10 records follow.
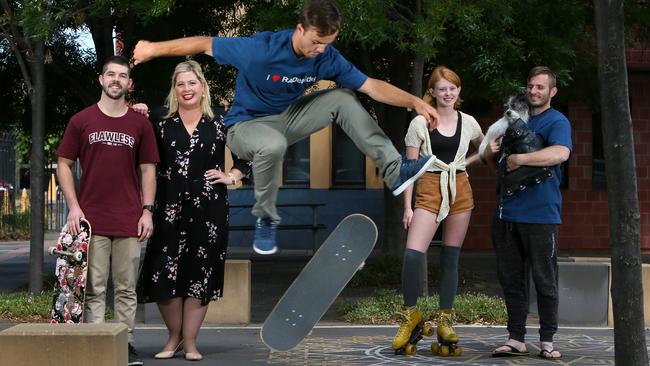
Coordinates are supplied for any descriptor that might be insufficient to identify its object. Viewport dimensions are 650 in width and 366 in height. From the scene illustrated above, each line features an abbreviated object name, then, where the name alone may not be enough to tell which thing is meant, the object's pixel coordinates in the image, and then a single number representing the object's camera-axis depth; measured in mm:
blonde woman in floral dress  16766
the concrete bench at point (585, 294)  22828
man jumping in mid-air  11305
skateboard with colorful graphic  15891
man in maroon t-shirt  16078
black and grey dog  17219
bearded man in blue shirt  17437
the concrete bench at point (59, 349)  13445
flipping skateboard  14469
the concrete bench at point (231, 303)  23328
